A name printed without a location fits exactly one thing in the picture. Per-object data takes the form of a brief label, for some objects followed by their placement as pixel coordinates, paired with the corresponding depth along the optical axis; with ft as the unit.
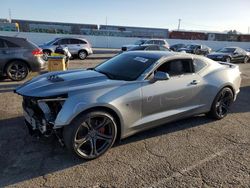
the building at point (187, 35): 123.22
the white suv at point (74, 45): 42.73
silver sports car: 8.78
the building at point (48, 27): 107.51
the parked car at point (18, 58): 20.92
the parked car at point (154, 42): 58.84
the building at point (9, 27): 95.40
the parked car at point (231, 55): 45.12
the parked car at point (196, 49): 62.53
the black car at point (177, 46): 69.67
